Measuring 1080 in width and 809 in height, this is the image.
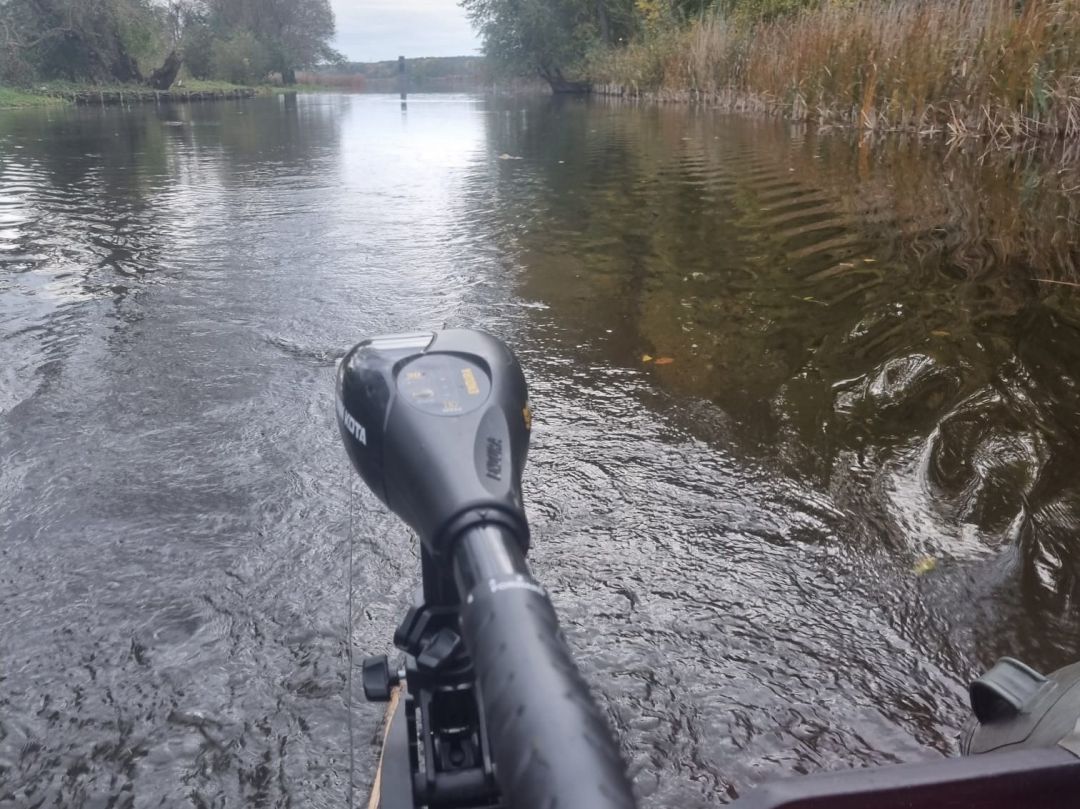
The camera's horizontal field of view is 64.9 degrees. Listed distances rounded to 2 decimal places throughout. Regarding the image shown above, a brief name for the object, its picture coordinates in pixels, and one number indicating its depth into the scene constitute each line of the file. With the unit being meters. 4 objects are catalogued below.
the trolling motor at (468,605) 0.60
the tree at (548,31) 38.66
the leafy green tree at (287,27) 60.25
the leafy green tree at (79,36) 34.22
